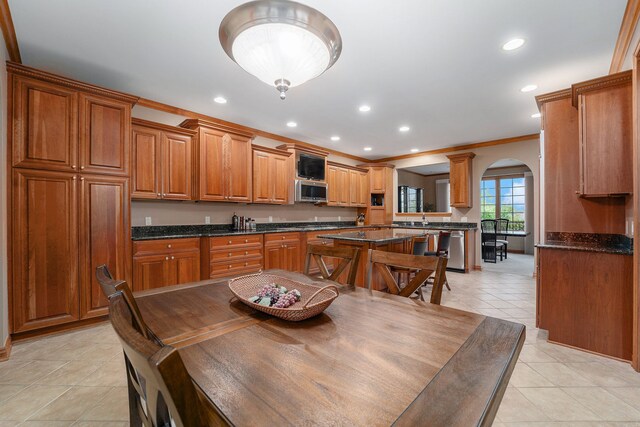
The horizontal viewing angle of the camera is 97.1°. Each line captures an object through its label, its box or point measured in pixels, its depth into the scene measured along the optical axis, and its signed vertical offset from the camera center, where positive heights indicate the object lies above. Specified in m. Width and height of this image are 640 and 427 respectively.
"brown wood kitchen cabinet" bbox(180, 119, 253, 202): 3.91 +0.77
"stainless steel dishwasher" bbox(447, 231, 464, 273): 5.55 -0.73
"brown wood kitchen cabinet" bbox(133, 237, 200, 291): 3.15 -0.57
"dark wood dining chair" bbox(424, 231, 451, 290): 4.36 -0.49
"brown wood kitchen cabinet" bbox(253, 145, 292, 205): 4.66 +0.66
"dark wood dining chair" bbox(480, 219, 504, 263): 6.92 -0.82
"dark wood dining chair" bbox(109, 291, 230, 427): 0.45 -0.28
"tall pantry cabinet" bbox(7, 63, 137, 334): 2.47 +0.19
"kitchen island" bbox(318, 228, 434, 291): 3.45 -0.36
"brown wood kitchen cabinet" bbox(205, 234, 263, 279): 3.68 -0.56
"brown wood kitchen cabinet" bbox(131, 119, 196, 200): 3.39 +0.68
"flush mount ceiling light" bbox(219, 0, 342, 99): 1.36 +0.91
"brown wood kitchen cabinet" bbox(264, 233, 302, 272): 4.38 -0.60
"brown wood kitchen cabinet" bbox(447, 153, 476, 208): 5.77 +0.72
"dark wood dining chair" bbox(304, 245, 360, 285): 1.82 -0.29
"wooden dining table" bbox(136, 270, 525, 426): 0.62 -0.43
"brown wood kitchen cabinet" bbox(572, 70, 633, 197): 2.34 +0.68
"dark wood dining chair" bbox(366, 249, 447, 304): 1.49 -0.30
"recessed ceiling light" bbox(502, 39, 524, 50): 2.40 +1.47
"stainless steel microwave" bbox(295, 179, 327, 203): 5.26 +0.45
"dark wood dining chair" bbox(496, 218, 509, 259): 8.27 -0.37
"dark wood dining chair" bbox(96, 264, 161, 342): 0.97 -0.29
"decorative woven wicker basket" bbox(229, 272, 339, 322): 1.11 -0.39
